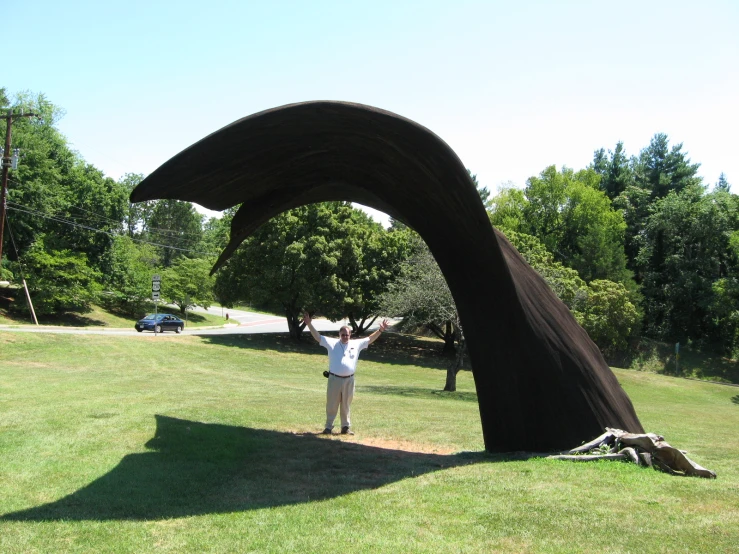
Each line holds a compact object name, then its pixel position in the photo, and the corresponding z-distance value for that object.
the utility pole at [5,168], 30.98
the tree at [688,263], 51.06
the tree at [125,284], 51.06
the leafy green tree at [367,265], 40.44
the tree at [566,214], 57.47
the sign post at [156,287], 32.12
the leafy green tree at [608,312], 43.34
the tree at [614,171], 66.06
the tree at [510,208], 58.09
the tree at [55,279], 43.00
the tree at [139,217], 96.38
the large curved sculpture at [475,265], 7.40
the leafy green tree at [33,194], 44.88
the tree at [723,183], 73.19
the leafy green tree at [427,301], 26.30
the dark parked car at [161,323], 42.88
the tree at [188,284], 57.31
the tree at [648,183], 61.12
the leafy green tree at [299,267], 39.09
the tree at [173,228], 95.25
